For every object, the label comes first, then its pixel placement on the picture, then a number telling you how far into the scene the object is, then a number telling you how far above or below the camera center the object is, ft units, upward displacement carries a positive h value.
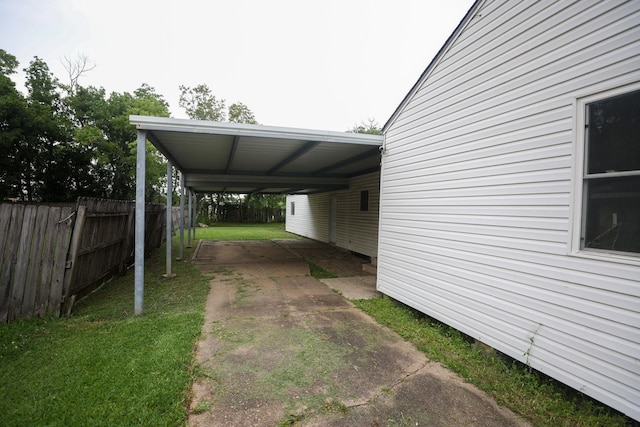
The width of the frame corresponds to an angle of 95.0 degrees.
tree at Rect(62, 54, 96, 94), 59.88 +28.14
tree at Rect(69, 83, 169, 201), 51.96 +12.36
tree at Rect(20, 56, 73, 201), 46.60 +10.56
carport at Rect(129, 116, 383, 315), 14.46 +4.34
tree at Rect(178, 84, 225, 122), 85.51 +31.52
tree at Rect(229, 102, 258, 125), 84.79 +28.52
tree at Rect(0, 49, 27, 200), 42.75 +10.03
